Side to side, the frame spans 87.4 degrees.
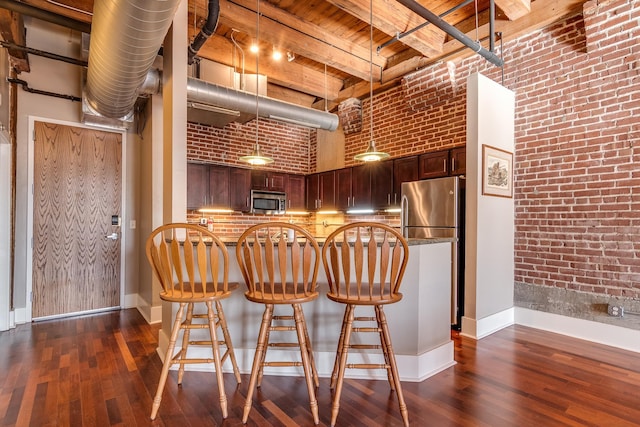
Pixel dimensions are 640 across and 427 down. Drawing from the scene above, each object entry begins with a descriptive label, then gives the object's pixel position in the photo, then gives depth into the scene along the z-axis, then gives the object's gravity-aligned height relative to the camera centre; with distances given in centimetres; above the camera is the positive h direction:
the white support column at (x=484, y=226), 337 -11
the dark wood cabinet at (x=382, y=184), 464 +44
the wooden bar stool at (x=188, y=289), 194 -46
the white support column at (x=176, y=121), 286 +81
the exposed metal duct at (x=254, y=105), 390 +144
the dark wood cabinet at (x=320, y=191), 566 +43
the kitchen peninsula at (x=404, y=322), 245 -81
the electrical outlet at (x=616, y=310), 308 -88
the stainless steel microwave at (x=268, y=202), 548 +22
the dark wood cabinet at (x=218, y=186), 511 +45
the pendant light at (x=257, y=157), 340 +61
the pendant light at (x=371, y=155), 328 +61
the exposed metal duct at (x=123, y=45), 182 +111
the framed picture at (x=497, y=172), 343 +47
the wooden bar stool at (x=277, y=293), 190 -47
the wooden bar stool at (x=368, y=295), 189 -48
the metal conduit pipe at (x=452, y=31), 277 +170
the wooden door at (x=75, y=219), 384 -5
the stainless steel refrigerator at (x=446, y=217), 351 -2
